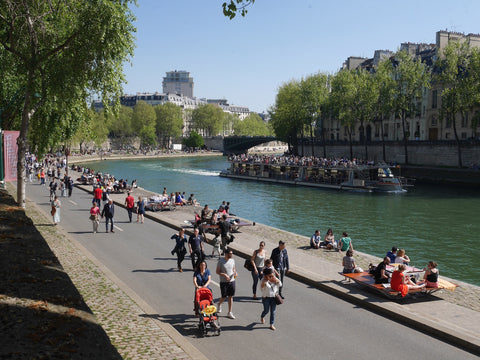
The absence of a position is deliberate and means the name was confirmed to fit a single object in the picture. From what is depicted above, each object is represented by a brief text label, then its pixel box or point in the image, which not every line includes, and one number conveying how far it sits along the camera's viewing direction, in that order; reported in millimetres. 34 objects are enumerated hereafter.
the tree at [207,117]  180875
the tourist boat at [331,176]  56431
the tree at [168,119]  171500
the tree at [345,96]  74125
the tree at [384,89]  68875
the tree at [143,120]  162250
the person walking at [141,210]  25459
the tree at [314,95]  87875
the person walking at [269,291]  10703
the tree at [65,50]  20266
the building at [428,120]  69938
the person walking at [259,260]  13399
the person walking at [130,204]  25555
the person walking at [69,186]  38156
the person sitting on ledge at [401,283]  12695
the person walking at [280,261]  13242
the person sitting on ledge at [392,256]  16006
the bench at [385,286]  12836
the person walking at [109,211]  22266
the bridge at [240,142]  145625
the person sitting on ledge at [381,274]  13438
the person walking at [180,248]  15609
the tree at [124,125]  162250
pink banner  22136
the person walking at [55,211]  23552
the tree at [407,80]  66688
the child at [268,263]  11305
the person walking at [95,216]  22094
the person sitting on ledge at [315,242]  20688
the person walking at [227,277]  11492
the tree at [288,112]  90688
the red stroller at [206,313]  10461
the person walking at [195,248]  15586
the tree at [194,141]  166000
